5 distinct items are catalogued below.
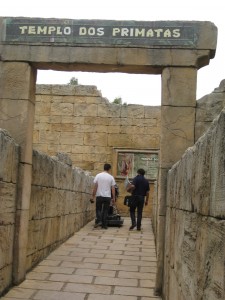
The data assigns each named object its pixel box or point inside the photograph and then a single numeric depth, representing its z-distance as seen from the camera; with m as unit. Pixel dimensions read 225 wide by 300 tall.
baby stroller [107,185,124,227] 11.49
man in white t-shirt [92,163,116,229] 10.52
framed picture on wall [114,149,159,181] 15.64
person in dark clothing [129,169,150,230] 10.71
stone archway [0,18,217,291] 5.62
